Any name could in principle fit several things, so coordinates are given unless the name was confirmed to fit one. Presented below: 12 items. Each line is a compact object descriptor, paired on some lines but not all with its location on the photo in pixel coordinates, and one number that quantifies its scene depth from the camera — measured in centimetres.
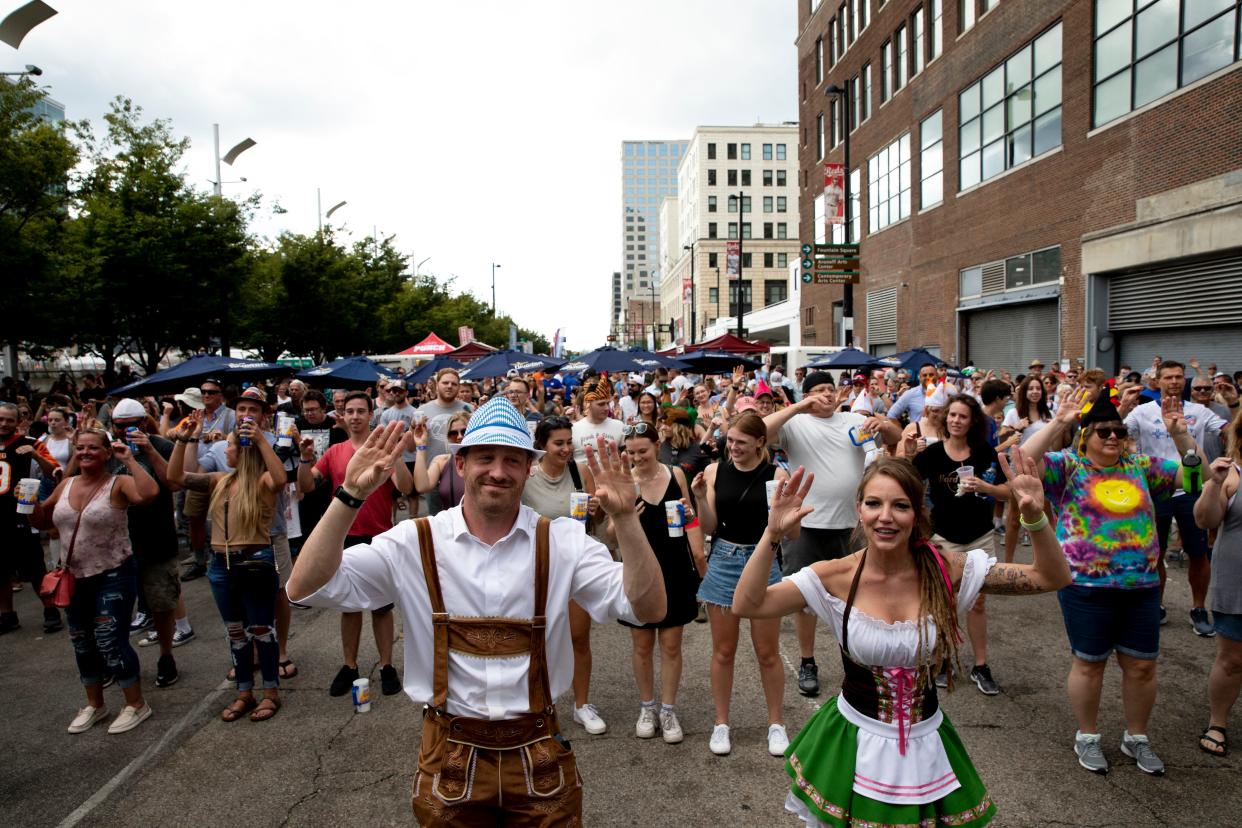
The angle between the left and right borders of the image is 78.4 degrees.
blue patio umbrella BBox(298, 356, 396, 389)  1413
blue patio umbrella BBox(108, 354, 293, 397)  1070
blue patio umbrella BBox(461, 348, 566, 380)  1495
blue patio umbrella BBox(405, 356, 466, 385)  1714
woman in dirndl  256
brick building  1573
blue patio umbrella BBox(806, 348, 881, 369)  1565
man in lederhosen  235
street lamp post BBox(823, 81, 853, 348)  2229
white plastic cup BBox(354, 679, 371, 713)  487
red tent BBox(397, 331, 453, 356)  2278
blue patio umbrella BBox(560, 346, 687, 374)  1500
